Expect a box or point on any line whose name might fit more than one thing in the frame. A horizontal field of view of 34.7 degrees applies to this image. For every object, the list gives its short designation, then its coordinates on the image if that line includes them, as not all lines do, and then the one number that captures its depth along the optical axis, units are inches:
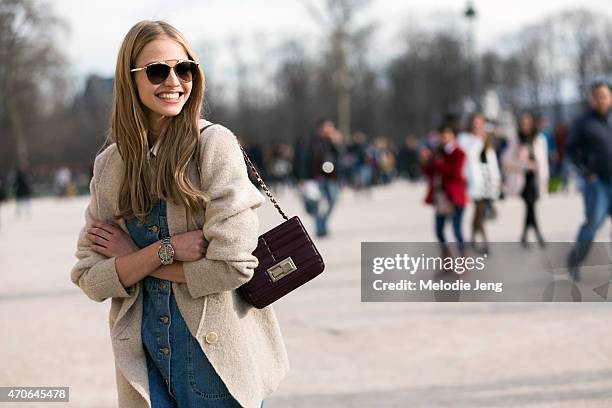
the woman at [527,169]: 405.7
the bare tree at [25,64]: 832.3
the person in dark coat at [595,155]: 296.2
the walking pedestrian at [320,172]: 498.0
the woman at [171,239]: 94.7
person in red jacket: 350.6
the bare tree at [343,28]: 1696.6
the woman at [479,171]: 378.9
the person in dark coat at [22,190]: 1000.9
